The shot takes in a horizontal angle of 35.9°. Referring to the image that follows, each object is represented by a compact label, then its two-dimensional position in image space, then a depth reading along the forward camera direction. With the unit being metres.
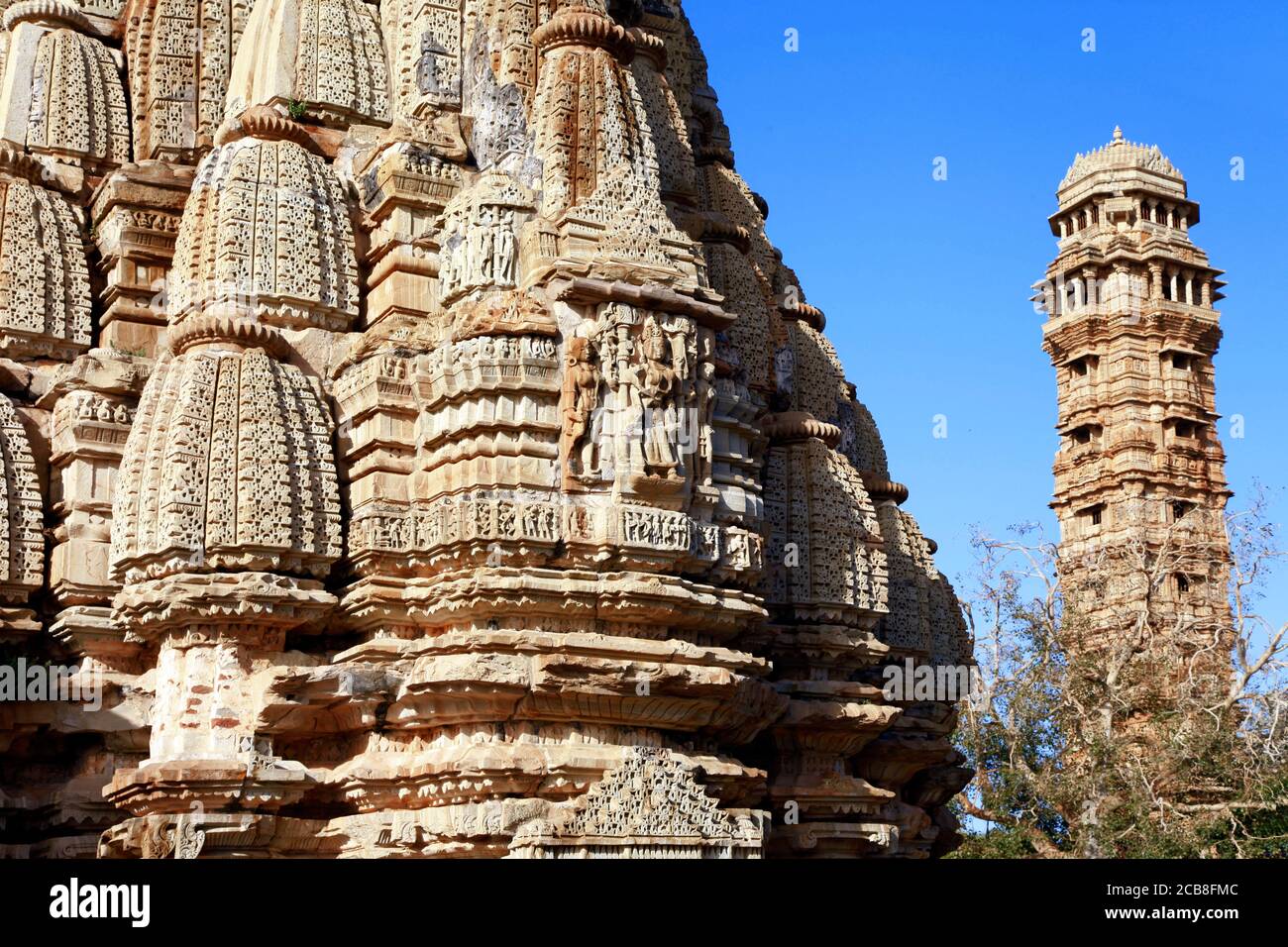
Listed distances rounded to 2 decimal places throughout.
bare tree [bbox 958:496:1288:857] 27.47
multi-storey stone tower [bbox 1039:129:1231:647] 44.69
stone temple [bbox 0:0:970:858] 16.25
